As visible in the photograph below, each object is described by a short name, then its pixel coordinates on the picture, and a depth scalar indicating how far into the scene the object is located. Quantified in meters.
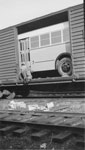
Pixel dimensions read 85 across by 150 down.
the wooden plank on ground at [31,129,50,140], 4.20
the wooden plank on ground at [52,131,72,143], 3.98
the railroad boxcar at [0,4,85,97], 8.52
